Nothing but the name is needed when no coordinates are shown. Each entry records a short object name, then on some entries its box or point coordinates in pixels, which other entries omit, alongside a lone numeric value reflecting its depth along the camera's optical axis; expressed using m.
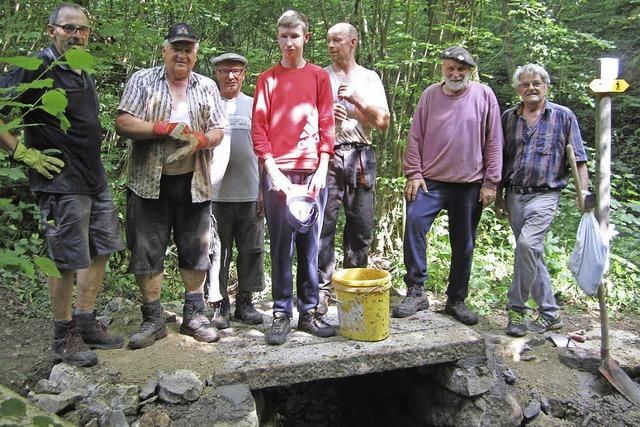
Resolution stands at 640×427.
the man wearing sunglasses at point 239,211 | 4.02
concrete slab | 3.27
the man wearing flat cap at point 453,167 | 3.99
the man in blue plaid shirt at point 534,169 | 4.08
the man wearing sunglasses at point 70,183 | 3.07
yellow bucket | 3.49
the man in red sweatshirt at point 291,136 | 3.45
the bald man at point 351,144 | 3.96
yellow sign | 3.63
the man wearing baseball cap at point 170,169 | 3.41
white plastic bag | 3.74
